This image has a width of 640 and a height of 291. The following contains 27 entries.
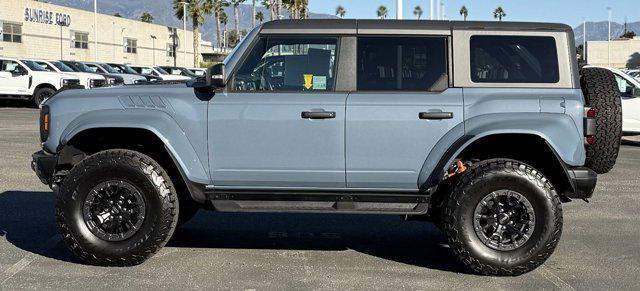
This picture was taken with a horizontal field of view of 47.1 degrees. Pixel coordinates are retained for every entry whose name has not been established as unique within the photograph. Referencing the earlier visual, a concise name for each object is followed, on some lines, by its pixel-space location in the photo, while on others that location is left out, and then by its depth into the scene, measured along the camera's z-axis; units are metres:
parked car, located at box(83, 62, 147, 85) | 29.48
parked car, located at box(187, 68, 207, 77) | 40.61
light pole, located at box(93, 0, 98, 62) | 52.84
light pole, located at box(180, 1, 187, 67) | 73.21
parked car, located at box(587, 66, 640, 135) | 14.61
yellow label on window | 5.65
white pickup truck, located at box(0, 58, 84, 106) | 24.75
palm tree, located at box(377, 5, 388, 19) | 137.50
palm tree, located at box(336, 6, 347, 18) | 143.12
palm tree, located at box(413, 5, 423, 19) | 153.45
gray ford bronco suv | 5.45
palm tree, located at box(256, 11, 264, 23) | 129.91
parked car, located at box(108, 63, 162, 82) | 32.09
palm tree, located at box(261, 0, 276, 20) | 90.64
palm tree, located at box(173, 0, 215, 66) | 66.14
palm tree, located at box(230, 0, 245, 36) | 100.96
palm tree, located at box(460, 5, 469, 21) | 142.12
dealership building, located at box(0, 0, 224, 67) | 49.09
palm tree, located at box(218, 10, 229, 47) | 118.14
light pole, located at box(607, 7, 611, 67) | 87.50
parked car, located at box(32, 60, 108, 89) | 25.91
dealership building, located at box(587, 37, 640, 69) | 89.38
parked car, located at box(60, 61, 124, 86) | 27.36
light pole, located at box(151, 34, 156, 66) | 68.25
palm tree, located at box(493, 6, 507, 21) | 135.27
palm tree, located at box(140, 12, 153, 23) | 110.18
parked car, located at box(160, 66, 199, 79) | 37.03
